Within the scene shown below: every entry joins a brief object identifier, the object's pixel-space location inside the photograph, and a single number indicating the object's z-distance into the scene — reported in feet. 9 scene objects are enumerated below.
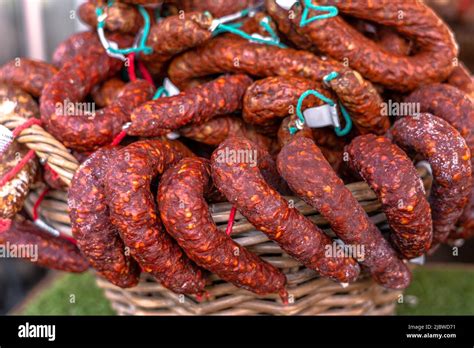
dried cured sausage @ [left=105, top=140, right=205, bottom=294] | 3.55
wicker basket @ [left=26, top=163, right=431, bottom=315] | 3.98
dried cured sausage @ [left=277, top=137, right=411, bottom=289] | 3.57
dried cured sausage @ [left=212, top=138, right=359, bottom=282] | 3.54
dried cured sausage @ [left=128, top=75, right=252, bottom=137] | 4.08
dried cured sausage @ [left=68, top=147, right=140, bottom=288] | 3.75
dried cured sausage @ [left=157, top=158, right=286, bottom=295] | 3.50
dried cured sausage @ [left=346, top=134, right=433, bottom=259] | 3.64
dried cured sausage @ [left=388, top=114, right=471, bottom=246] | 3.82
